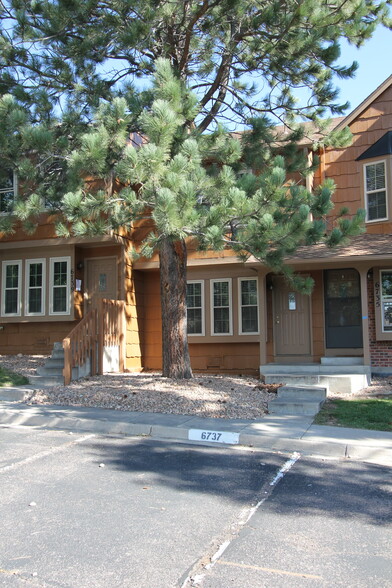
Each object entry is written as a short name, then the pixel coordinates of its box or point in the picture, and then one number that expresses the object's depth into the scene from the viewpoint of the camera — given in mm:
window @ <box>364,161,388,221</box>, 12891
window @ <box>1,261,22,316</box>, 14602
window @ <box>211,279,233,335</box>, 14039
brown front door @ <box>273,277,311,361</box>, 13227
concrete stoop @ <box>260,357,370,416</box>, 8781
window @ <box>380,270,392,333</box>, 12375
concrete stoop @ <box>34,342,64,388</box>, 11008
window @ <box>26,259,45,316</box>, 14359
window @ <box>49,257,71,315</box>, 14125
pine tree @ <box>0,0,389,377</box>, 7902
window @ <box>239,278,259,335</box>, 13797
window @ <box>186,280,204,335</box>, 14273
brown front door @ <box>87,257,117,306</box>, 14305
